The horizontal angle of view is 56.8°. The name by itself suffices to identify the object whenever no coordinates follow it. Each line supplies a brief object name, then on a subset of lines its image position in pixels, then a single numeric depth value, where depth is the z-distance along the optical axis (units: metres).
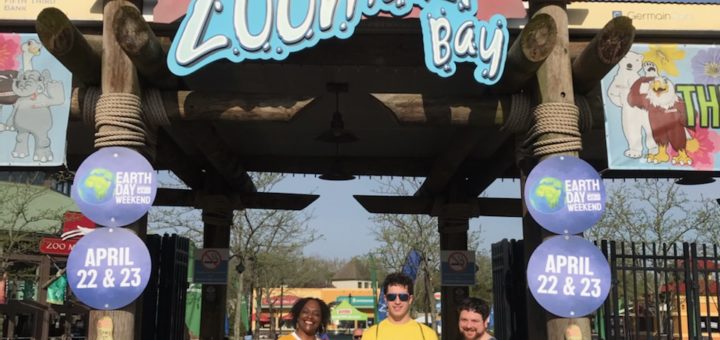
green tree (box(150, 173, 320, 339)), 24.17
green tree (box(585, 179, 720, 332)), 20.77
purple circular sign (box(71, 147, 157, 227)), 5.05
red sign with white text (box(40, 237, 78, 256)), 17.72
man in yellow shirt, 3.88
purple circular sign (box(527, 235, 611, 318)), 5.04
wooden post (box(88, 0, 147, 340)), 5.31
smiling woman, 4.12
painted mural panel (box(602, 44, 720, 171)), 5.96
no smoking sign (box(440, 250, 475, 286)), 11.80
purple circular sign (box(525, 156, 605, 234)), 5.11
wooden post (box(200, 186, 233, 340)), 11.23
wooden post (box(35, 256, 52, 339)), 20.14
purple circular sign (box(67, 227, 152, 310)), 4.97
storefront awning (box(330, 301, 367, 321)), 48.44
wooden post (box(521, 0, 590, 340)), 5.18
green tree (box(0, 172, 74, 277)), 19.38
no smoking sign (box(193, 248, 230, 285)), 11.31
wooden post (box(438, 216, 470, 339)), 11.73
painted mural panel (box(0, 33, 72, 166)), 5.79
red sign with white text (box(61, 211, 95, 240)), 18.14
